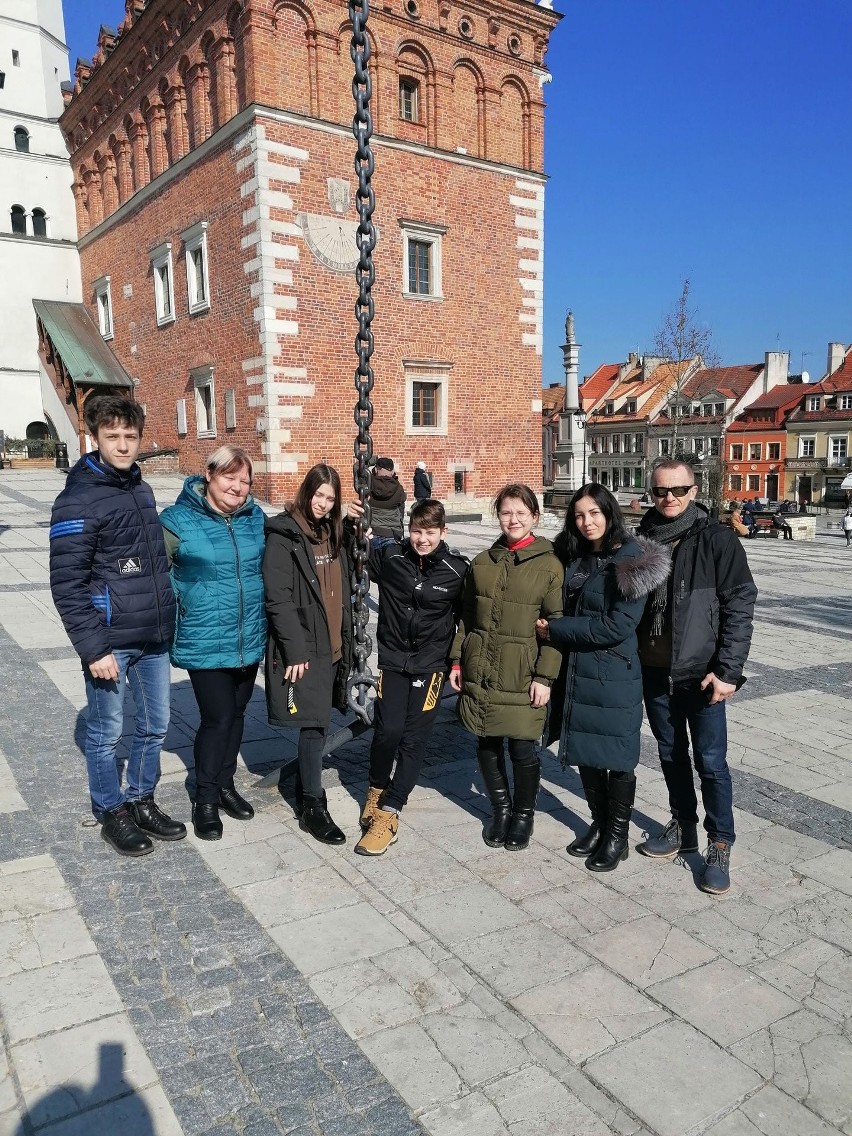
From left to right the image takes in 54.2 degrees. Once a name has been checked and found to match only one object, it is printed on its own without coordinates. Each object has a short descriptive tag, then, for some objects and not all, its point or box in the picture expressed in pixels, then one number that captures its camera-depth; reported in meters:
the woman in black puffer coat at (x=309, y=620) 4.18
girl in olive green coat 3.98
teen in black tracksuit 4.16
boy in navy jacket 3.72
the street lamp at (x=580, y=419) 26.22
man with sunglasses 3.71
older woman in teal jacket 4.06
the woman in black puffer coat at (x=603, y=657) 3.76
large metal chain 4.27
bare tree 32.06
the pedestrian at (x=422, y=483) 19.86
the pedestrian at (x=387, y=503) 9.08
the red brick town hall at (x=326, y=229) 19.17
